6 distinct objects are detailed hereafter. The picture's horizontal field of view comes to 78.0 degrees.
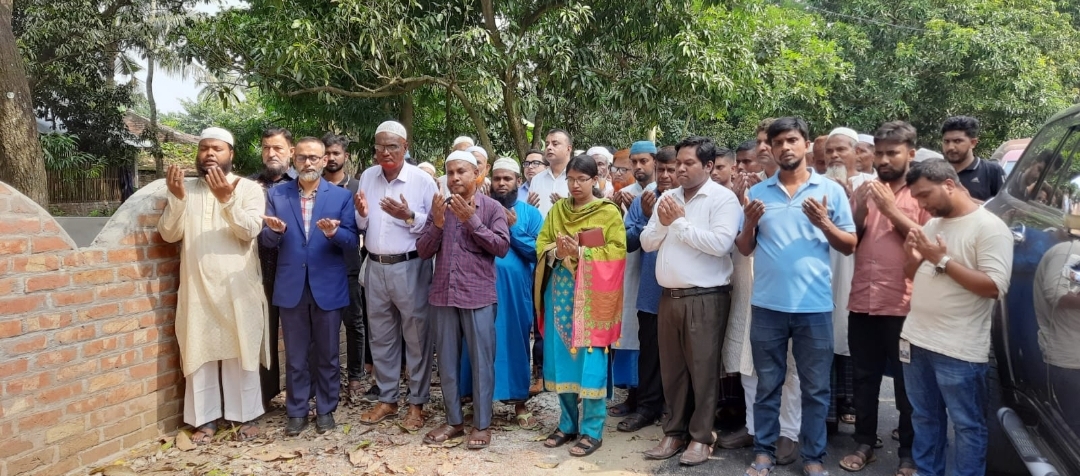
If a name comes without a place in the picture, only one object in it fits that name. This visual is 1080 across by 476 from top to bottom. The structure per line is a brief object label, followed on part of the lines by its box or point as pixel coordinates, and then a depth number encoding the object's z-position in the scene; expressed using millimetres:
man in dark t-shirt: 4246
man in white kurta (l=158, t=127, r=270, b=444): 4180
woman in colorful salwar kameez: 4023
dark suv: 2484
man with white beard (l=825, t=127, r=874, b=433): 4121
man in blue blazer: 4379
